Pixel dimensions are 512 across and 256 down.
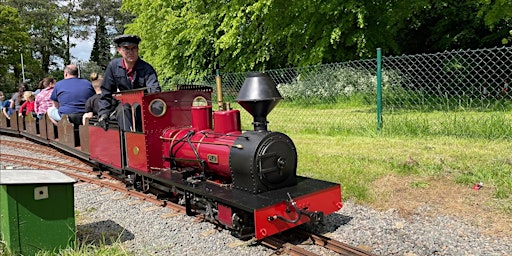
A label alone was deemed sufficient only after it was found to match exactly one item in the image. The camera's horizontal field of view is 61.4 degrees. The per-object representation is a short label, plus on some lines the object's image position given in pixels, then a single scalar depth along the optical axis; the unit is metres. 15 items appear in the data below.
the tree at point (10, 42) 42.66
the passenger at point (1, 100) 15.30
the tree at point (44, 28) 48.66
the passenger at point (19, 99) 13.77
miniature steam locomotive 4.11
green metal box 3.72
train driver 6.16
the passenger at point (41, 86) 11.48
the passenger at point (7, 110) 14.24
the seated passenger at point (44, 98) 10.42
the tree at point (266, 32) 15.17
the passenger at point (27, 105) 11.94
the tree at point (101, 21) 55.97
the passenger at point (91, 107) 8.00
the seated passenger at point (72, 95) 8.84
